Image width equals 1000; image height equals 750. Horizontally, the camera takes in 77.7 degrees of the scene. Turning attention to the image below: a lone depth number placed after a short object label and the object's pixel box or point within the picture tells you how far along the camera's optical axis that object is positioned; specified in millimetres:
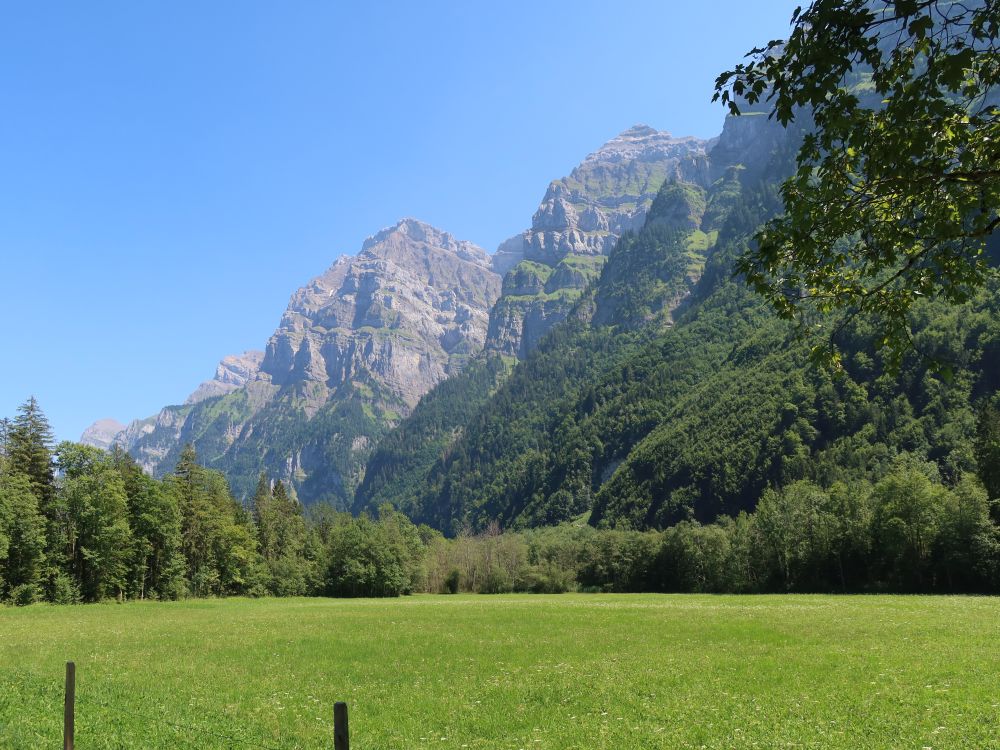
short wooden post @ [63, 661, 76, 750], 13109
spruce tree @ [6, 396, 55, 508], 71688
